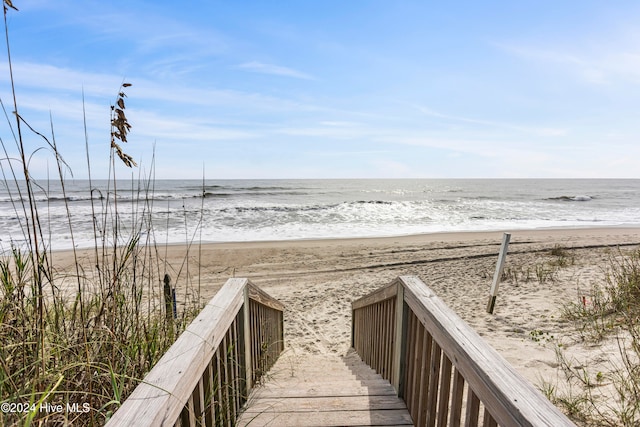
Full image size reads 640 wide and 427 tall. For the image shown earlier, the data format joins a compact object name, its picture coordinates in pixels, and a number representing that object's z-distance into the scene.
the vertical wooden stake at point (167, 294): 2.48
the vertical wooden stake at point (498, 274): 6.03
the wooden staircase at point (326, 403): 2.18
